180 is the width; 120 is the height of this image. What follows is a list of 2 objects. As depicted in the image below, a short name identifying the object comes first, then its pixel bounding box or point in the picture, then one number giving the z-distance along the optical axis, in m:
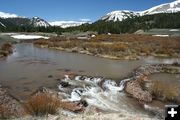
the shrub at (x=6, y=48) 20.02
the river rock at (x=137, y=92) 8.62
